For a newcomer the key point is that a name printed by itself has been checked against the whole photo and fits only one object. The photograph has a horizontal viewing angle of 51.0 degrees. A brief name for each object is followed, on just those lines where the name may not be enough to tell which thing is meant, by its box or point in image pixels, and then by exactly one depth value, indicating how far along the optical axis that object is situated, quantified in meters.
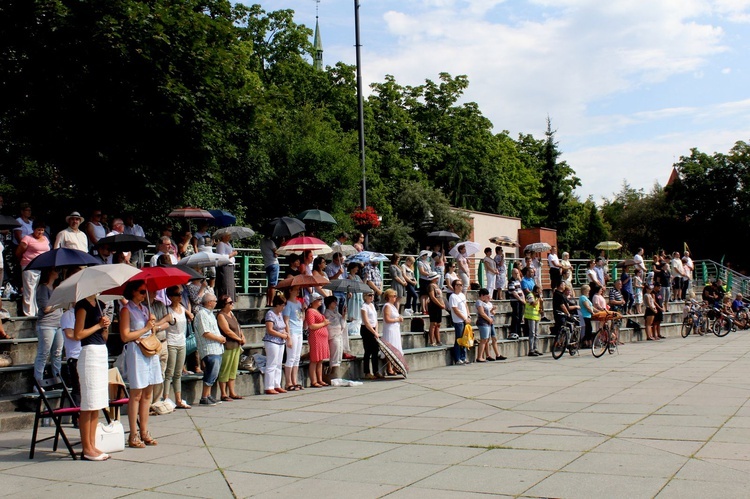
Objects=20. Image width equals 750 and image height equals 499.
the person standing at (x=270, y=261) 17.64
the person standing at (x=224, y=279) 16.77
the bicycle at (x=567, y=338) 18.81
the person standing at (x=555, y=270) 25.19
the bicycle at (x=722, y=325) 25.64
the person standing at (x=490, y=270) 23.61
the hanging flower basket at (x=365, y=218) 24.48
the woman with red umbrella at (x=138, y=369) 8.74
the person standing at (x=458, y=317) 17.84
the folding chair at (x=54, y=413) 8.27
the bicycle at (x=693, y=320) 25.78
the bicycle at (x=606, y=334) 18.95
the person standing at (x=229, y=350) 12.72
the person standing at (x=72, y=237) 13.76
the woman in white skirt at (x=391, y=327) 15.64
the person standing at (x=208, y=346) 12.33
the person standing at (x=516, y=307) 20.25
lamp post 24.70
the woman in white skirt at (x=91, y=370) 8.12
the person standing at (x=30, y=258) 13.47
